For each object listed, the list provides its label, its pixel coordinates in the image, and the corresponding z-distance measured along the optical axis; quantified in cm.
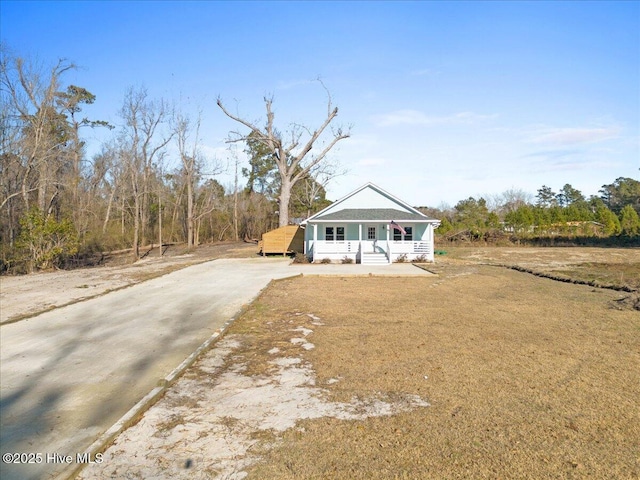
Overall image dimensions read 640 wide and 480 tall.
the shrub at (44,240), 1897
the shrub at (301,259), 2512
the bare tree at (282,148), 3275
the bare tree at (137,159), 2974
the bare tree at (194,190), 3753
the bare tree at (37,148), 2055
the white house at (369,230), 2439
